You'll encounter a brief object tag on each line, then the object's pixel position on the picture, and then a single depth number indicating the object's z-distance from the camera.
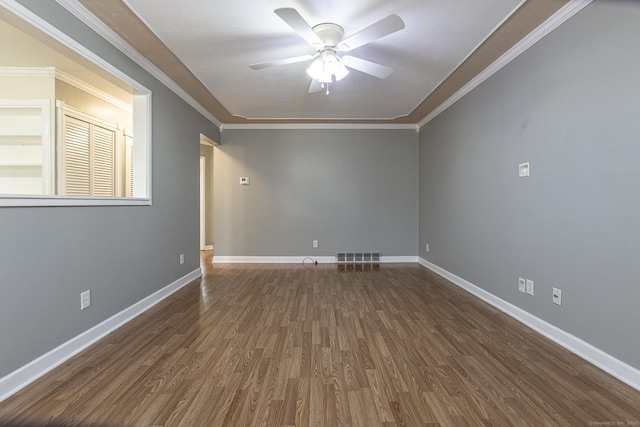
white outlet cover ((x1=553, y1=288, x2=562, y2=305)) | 2.19
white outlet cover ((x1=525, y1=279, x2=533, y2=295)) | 2.48
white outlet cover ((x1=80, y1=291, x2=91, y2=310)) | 2.11
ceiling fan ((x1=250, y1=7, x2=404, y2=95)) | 1.97
